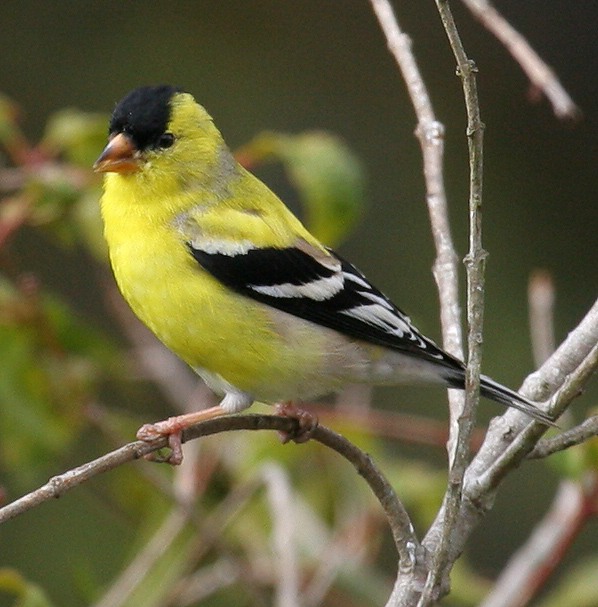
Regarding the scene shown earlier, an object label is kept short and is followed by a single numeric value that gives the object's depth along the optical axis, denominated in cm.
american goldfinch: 548
